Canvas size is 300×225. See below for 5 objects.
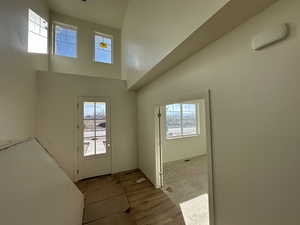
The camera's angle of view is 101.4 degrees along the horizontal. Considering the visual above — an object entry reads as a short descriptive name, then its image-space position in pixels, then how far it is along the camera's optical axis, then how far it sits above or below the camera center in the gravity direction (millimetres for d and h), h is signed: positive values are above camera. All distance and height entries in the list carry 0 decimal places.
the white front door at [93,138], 3127 -543
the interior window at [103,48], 4644 +2653
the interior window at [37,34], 2754 +2146
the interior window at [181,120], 4312 -175
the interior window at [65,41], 4090 +2629
